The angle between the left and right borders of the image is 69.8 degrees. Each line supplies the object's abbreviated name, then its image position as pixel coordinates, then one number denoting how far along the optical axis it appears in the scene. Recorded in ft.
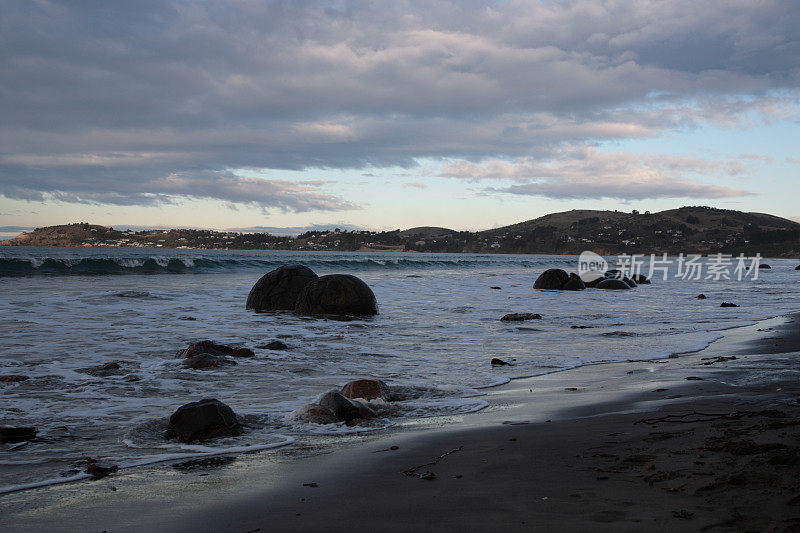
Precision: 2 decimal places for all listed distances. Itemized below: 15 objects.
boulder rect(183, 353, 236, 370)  22.72
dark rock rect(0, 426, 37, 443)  13.44
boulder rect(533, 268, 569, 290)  80.38
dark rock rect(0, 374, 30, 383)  19.49
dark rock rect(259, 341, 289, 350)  27.91
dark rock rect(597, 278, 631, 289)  81.15
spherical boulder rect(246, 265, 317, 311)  46.54
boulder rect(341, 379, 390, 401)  17.66
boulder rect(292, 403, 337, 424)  15.49
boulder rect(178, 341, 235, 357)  24.49
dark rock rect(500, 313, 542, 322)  41.96
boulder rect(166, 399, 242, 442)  13.78
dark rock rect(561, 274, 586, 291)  78.18
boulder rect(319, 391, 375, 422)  15.84
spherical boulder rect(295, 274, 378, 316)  43.68
